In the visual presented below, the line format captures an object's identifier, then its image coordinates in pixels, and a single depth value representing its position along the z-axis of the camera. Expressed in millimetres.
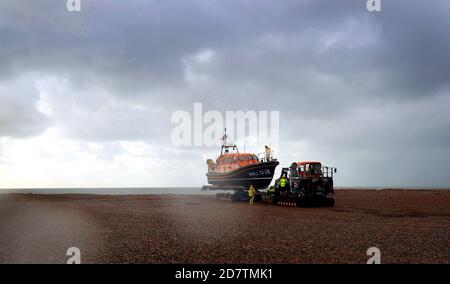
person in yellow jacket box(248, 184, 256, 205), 30078
